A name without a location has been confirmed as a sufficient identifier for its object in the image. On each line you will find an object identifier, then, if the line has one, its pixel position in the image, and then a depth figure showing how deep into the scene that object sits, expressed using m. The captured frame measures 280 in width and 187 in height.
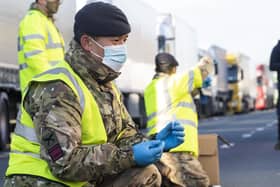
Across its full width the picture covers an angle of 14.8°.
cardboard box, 10.05
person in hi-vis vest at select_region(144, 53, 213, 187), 9.09
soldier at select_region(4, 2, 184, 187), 4.55
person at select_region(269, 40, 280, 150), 15.65
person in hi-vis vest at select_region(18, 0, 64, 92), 8.41
